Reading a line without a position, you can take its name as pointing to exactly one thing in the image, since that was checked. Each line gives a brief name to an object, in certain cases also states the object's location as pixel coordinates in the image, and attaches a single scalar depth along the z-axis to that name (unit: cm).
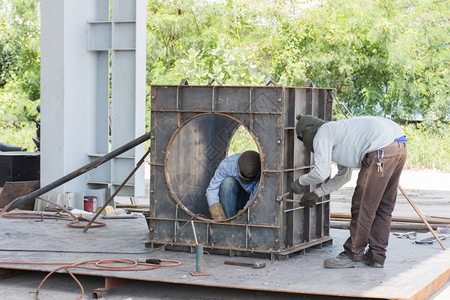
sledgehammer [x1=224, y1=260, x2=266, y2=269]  1164
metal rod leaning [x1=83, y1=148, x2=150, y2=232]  1471
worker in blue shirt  1320
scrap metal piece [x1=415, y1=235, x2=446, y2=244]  1413
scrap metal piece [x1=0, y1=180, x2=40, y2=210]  1843
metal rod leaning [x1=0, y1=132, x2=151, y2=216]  1428
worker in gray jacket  1149
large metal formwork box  1222
